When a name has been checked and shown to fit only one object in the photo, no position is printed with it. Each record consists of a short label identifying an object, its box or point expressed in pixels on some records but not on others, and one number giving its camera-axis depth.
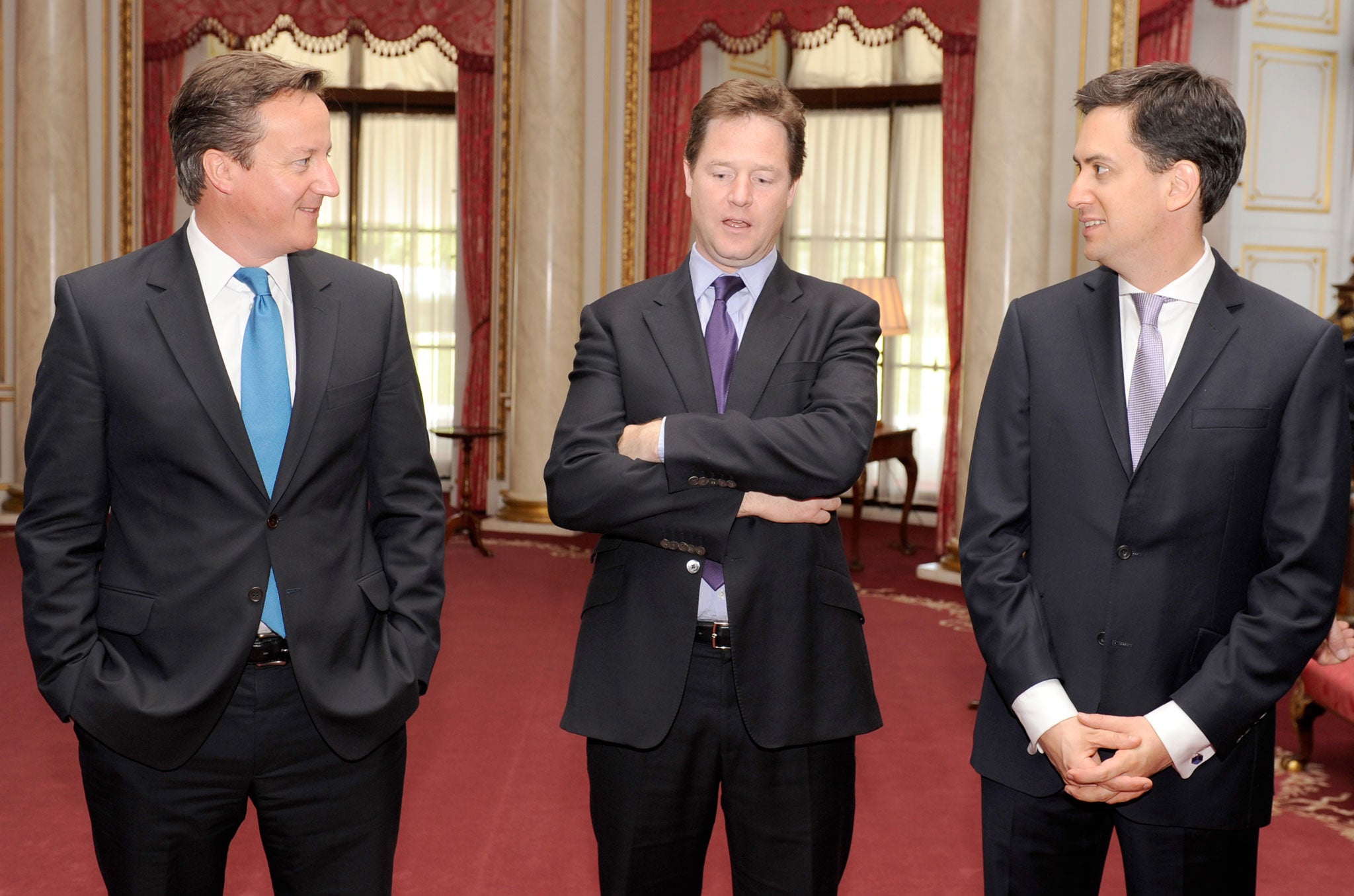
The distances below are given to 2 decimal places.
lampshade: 7.76
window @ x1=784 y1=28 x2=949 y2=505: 9.73
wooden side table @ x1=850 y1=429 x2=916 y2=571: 7.98
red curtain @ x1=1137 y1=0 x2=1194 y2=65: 7.60
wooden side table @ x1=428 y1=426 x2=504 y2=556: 8.27
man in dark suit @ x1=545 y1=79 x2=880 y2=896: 2.06
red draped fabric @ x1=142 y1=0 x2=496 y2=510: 9.63
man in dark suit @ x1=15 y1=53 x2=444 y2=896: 1.86
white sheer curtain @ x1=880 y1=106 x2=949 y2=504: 9.73
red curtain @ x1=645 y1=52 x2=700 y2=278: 9.32
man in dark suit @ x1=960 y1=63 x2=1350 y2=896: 1.83
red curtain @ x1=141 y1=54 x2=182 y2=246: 10.23
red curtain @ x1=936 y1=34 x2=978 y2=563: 8.80
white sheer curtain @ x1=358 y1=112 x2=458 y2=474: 10.91
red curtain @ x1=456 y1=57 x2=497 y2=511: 10.13
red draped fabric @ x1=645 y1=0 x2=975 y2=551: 8.39
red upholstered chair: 4.11
